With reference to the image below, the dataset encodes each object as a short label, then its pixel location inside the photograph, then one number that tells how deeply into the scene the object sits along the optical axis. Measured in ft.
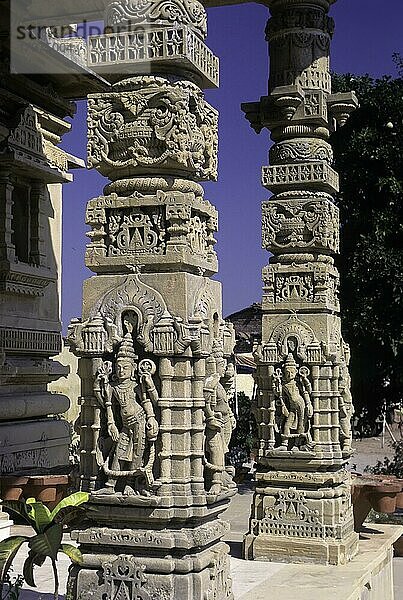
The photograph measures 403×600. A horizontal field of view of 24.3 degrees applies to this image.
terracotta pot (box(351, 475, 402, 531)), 33.98
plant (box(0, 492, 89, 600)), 19.83
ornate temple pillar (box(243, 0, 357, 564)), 32.37
